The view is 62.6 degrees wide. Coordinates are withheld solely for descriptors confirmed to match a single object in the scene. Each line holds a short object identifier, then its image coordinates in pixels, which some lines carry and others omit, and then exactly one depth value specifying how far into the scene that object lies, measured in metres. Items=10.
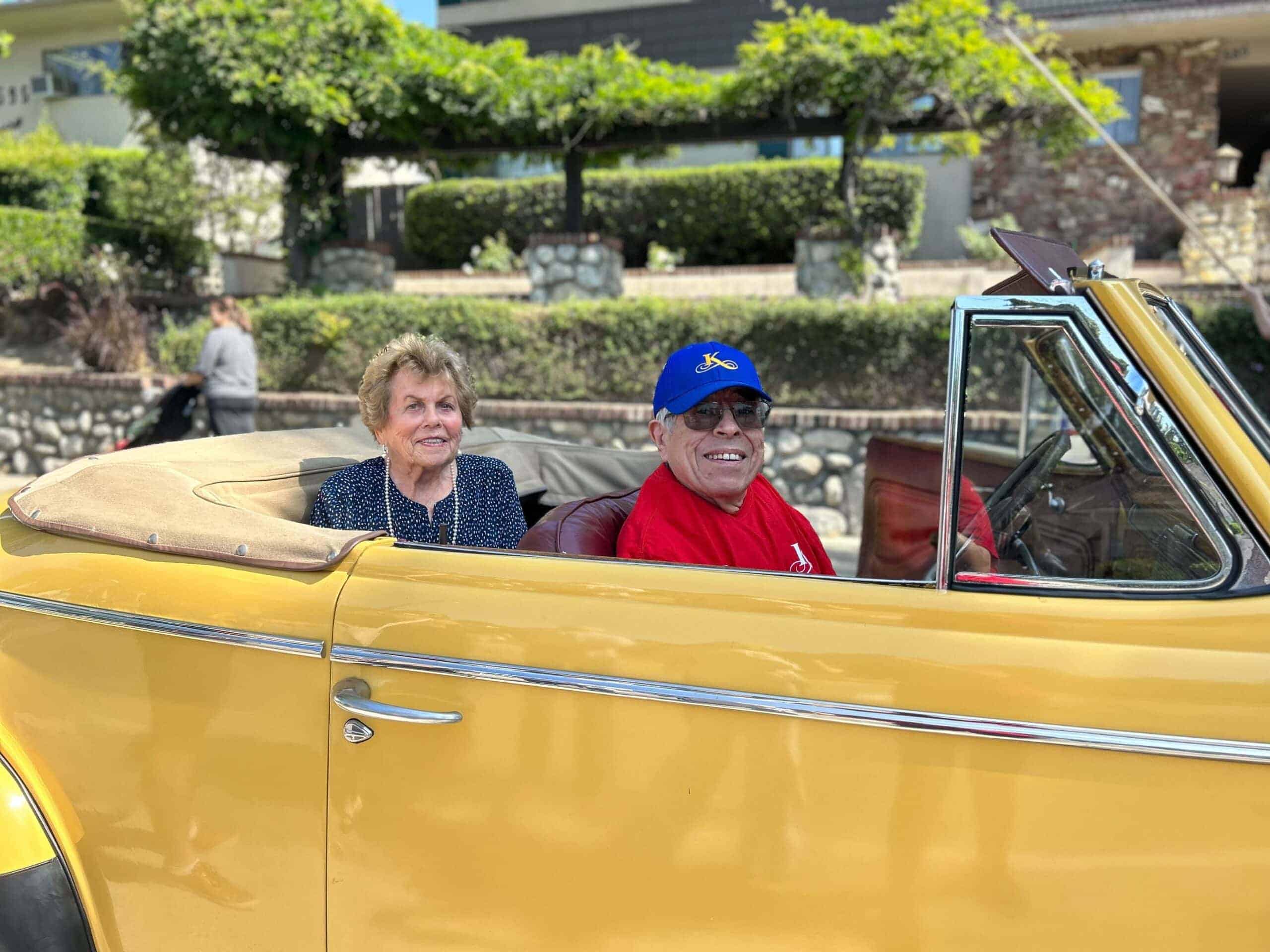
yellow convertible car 1.45
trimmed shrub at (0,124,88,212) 15.34
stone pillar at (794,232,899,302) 10.22
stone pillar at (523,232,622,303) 10.75
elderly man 2.31
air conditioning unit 20.09
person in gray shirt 7.93
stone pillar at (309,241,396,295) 11.66
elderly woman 2.68
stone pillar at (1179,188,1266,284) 13.01
